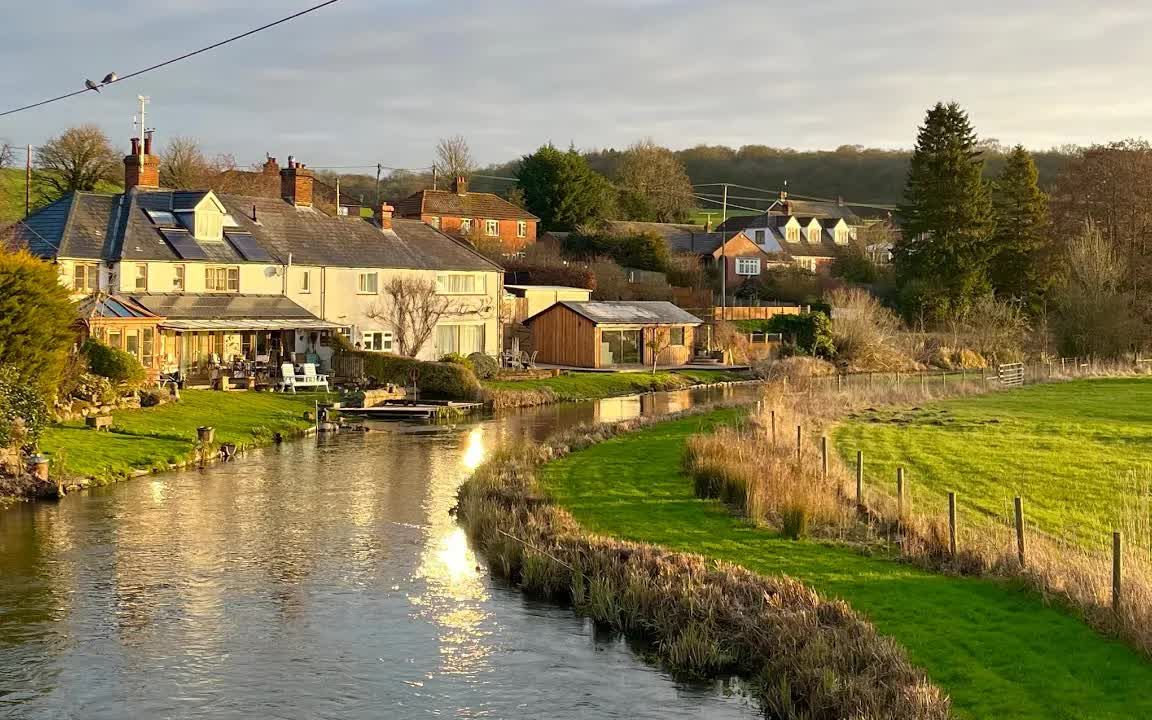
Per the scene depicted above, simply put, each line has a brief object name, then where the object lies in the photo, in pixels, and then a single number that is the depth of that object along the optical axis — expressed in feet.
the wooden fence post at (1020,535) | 53.52
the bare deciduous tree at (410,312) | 168.86
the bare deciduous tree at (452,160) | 358.02
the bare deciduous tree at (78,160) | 249.55
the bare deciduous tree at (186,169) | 253.24
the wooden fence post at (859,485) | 69.45
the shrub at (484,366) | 163.80
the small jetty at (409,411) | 134.21
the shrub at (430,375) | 148.97
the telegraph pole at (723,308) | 231.91
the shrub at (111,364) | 116.67
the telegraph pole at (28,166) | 224.43
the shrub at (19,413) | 83.05
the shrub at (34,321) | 92.17
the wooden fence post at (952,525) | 55.94
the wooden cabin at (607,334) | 191.72
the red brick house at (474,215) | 274.36
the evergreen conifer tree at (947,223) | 228.02
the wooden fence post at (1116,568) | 44.73
